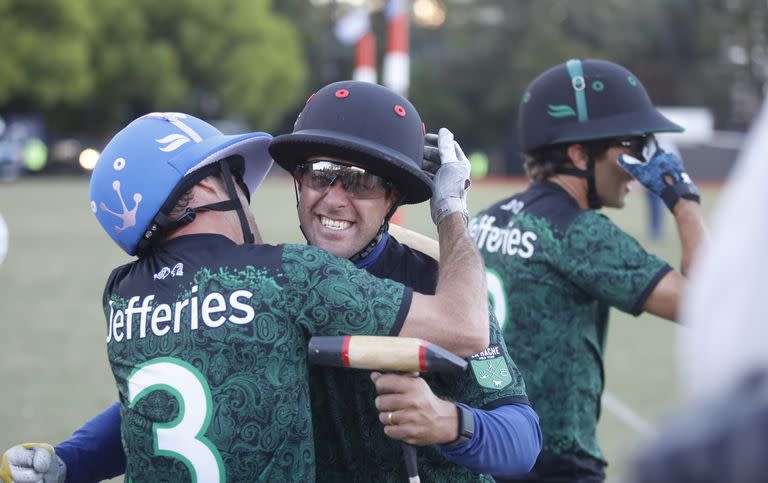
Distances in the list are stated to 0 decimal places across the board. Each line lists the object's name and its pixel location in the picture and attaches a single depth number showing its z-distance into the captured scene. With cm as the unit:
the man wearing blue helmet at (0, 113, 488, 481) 533
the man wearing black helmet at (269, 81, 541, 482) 530
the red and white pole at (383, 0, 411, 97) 2964
